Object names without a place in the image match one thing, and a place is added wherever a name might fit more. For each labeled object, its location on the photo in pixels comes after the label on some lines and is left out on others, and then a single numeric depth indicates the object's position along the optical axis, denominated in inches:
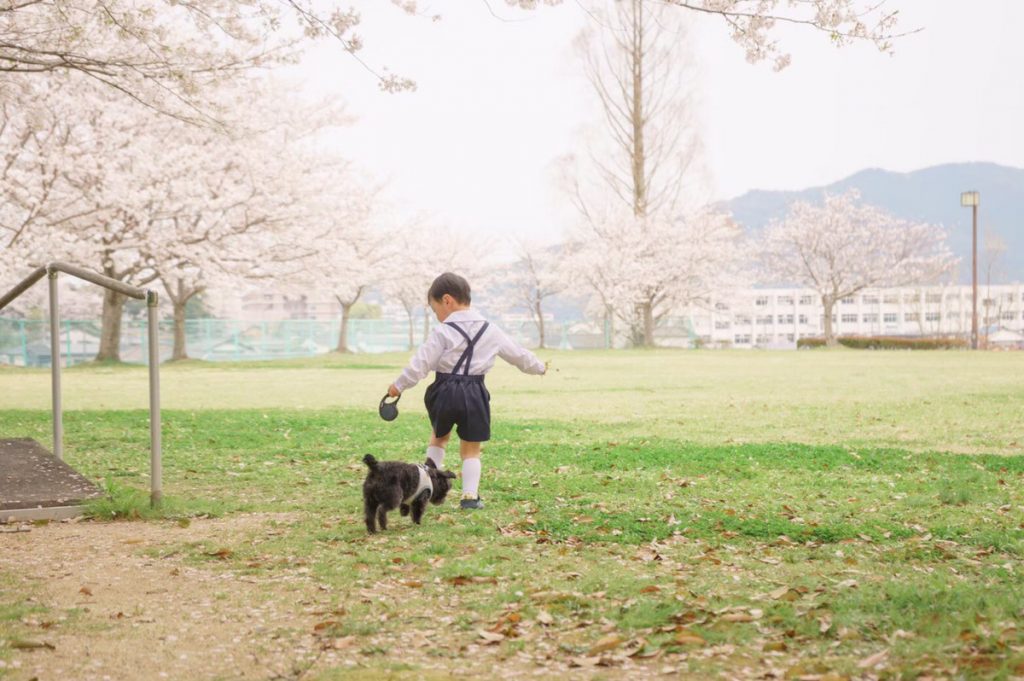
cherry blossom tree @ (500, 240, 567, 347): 2458.2
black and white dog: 204.1
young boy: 221.6
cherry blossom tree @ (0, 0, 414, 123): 371.2
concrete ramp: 232.5
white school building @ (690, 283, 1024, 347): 4274.1
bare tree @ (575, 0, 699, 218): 1649.9
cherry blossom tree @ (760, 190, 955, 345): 2289.6
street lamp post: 1636.3
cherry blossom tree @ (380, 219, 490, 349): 1835.6
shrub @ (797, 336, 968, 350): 1857.8
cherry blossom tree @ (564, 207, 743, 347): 1898.4
